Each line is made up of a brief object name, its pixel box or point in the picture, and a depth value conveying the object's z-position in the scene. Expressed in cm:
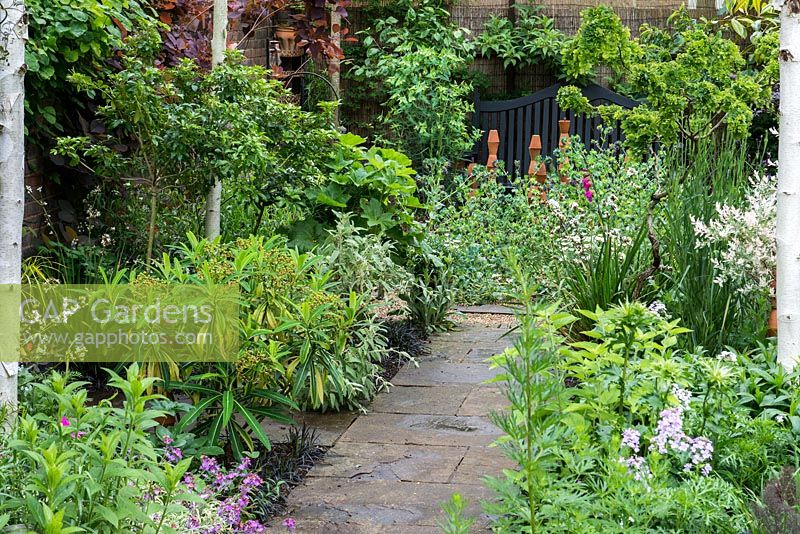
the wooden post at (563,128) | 1060
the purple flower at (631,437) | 307
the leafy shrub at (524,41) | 1108
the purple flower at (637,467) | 303
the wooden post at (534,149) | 1026
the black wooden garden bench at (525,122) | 1086
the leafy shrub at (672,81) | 525
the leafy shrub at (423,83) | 1010
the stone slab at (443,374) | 563
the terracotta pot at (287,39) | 910
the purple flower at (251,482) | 364
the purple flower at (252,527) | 336
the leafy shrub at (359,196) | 616
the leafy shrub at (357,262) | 562
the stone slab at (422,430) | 465
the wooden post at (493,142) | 1034
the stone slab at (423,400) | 513
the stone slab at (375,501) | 374
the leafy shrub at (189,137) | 485
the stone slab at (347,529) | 362
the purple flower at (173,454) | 354
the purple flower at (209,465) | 364
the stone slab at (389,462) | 420
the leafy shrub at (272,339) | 404
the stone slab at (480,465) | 414
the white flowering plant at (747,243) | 449
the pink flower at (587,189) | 726
